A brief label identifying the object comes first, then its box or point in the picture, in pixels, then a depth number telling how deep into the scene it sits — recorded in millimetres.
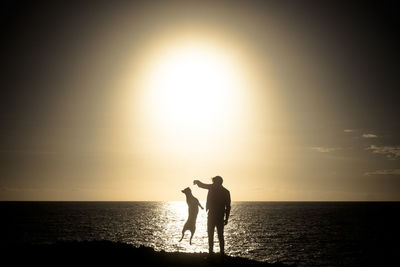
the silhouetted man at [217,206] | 16828
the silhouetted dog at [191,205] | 19656
